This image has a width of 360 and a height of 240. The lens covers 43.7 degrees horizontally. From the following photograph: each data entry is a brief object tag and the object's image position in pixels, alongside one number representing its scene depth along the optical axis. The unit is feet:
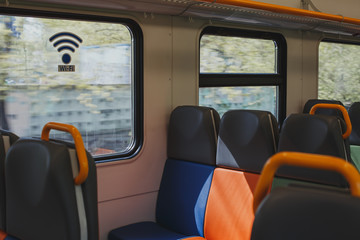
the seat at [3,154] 6.62
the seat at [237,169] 9.11
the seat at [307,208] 3.61
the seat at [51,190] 5.72
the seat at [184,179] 10.27
